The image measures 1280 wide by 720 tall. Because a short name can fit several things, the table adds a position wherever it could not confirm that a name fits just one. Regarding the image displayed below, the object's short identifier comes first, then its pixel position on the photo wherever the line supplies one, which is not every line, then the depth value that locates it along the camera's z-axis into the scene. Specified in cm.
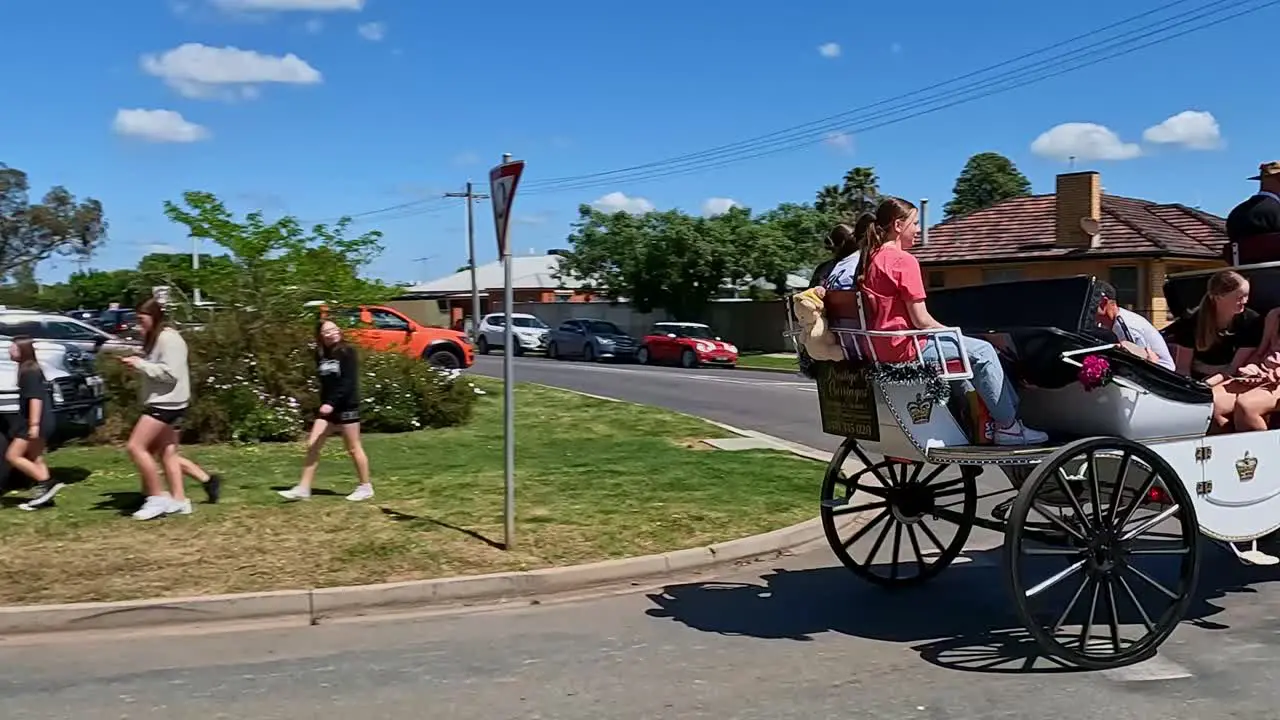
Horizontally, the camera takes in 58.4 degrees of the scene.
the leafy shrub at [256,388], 1366
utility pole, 4049
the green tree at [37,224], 4728
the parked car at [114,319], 3536
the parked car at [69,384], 1191
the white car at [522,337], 4372
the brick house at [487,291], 6538
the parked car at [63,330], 1463
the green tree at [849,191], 6375
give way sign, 782
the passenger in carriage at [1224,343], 645
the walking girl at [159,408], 883
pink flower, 567
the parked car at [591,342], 4044
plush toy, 602
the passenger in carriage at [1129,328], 679
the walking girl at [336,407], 985
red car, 3688
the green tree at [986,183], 9194
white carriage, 557
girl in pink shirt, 569
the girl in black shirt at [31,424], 945
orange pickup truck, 1745
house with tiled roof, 3209
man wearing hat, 734
